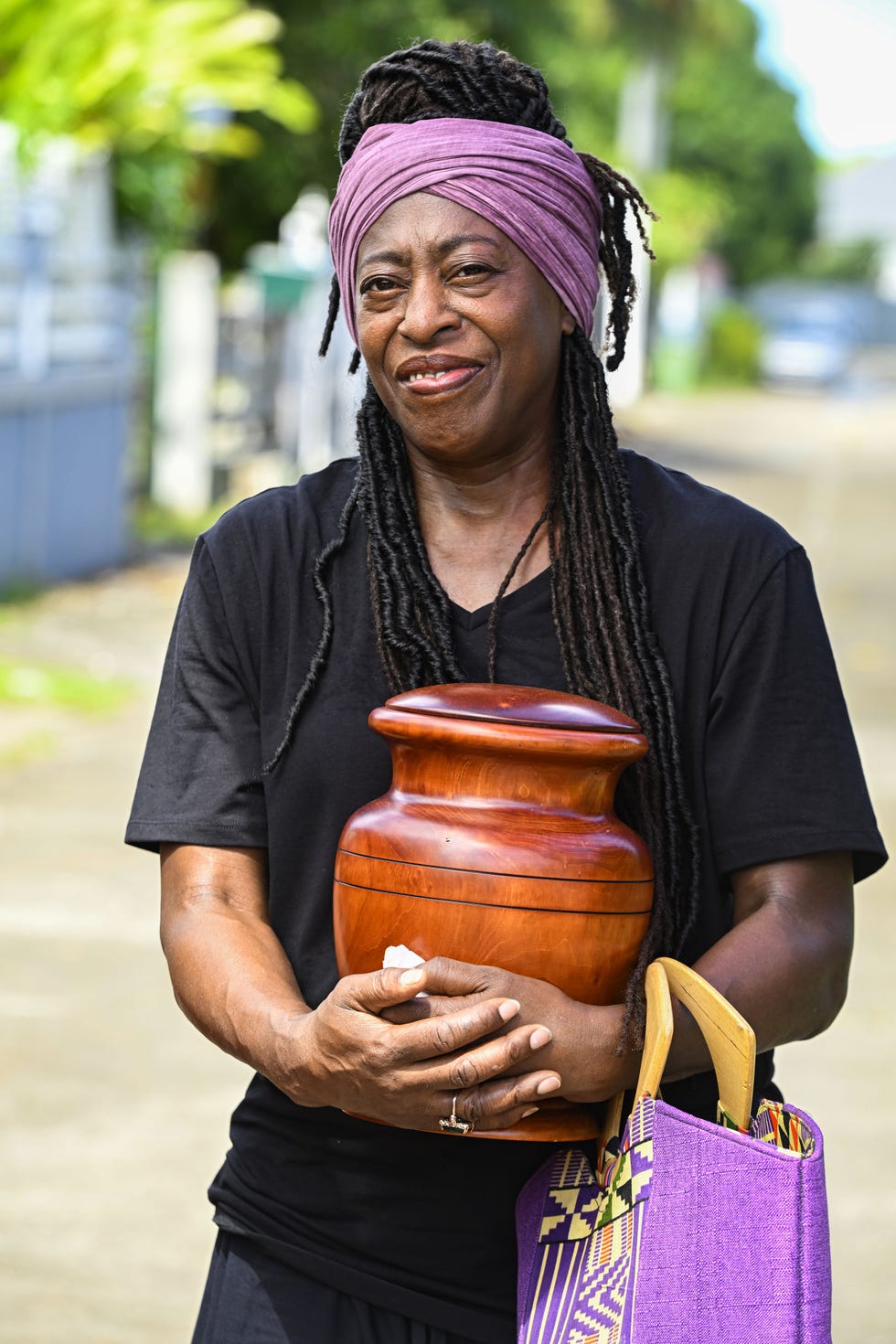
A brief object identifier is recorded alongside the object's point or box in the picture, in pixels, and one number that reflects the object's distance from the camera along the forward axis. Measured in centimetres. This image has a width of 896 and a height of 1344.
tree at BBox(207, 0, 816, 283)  1864
